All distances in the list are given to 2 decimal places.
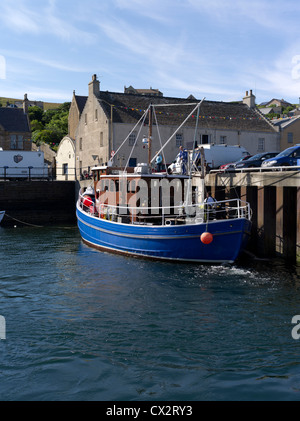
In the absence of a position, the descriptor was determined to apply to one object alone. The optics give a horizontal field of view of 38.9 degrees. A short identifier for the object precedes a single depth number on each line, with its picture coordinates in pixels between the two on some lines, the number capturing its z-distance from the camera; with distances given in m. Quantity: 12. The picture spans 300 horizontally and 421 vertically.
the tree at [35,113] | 85.89
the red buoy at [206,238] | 14.60
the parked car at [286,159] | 20.42
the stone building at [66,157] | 45.12
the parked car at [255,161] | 23.37
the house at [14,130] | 52.28
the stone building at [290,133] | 41.98
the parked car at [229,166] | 24.85
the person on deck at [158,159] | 19.12
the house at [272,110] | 107.13
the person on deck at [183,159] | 20.11
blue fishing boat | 15.12
